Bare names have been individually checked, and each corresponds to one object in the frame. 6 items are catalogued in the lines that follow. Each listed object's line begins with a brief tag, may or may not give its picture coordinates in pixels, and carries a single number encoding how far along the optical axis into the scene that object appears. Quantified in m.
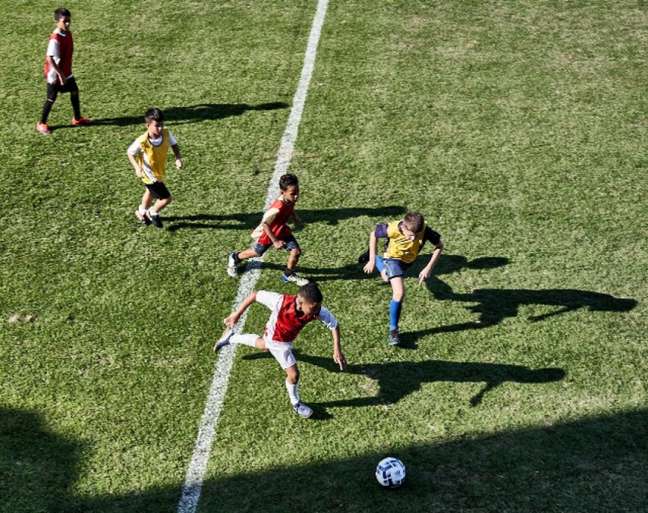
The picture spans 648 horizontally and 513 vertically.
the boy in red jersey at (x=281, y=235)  19.67
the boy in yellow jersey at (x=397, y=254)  18.89
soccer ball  15.51
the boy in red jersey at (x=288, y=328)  16.62
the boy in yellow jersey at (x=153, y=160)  21.06
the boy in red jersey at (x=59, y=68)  25.03
